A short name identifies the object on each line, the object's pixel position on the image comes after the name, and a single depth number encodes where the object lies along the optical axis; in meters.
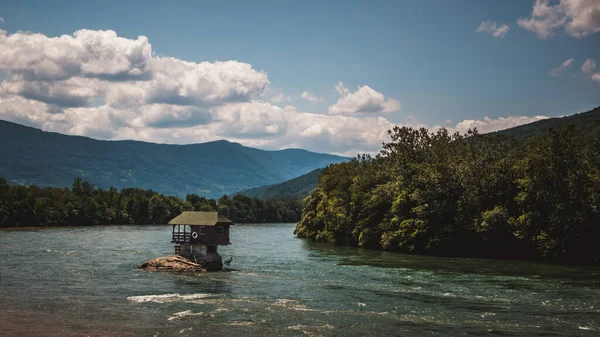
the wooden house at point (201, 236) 64.81
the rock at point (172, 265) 62.03
